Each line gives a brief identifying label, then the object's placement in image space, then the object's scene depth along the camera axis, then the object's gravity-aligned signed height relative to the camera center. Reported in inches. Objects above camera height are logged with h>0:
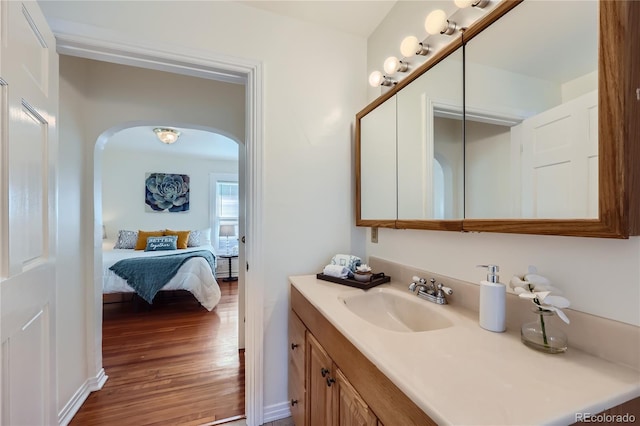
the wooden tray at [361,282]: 50.6 -13.4
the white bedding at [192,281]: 123.6 -32.5
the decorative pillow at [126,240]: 172.2 -17.6
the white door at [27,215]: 31.1 -0.3
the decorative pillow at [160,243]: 163.6 -19.1
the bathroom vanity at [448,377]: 19.6 -14.1
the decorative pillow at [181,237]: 178.1 -16.4
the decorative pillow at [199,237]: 187.2 -18.3
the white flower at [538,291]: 26.0 -8.2
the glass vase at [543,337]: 26.9 -12.8
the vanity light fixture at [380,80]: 55.3 +27.5
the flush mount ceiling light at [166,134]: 136.9 +40.3
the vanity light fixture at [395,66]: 52.7 +28.7
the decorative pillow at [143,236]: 171.5 -15.3
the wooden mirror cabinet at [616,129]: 22.8 +7.2
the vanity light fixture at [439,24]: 41.9 +30.2
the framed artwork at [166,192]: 195.8 +14.8
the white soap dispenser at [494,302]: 32.0 -10.8
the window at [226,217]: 211.0 -3.7
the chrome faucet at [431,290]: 42.2 -12.8
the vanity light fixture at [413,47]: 47.4 +29.5
